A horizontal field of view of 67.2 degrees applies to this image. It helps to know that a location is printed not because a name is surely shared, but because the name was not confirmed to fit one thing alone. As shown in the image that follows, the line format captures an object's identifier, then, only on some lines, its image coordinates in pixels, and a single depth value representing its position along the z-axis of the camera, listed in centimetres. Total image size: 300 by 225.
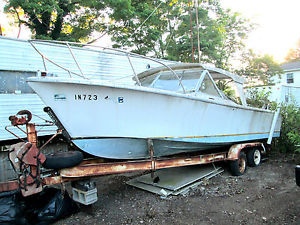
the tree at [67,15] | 988
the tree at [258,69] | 1930
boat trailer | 273
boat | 310
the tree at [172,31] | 1352
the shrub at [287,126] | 668
